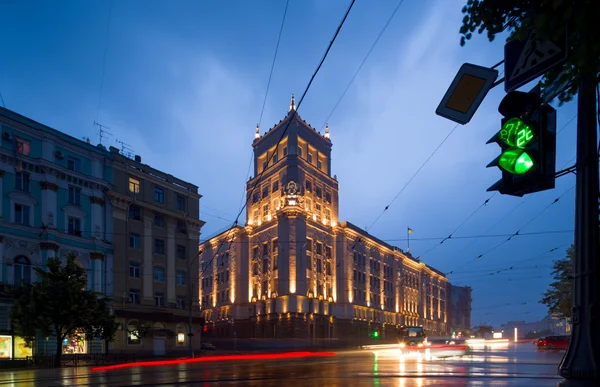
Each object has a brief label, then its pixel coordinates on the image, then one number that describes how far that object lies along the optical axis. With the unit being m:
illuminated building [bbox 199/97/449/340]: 69.75
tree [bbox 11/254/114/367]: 32.25
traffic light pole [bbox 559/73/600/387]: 5.39
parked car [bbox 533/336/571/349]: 43.28
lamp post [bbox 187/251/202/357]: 50.95
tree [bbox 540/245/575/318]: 45.06
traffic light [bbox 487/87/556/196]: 4.98
